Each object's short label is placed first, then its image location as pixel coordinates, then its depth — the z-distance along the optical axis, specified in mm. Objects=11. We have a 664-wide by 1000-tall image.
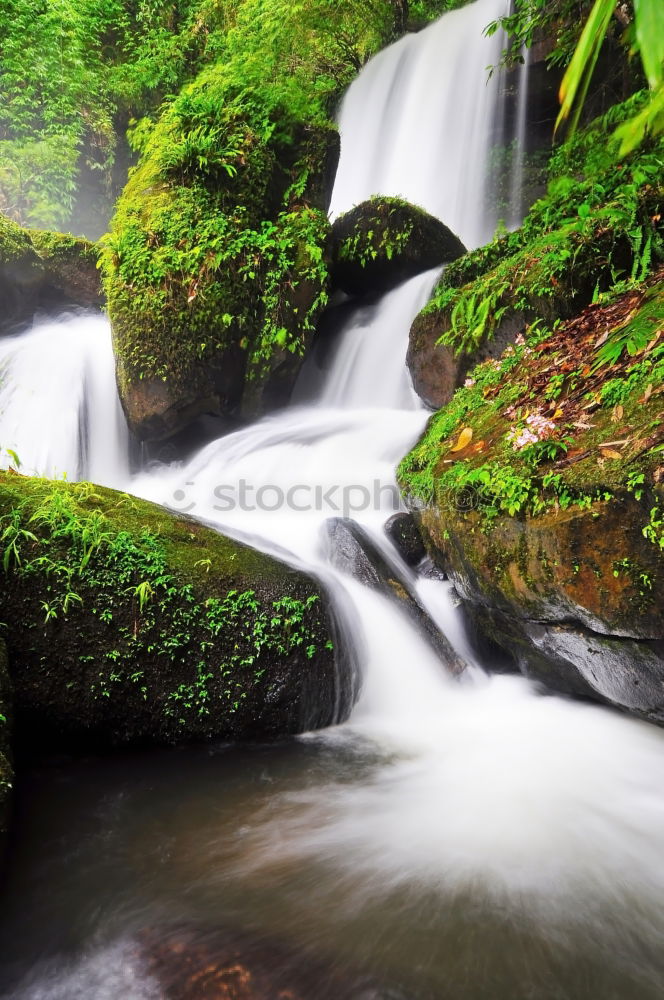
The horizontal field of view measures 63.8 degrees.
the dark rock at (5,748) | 2250
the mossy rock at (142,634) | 2910
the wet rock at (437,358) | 5102
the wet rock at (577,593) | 2629
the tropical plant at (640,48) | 604
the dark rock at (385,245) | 7812
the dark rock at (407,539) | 4664
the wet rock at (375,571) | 3990
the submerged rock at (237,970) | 1689
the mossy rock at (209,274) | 6742
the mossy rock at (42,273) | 10695
